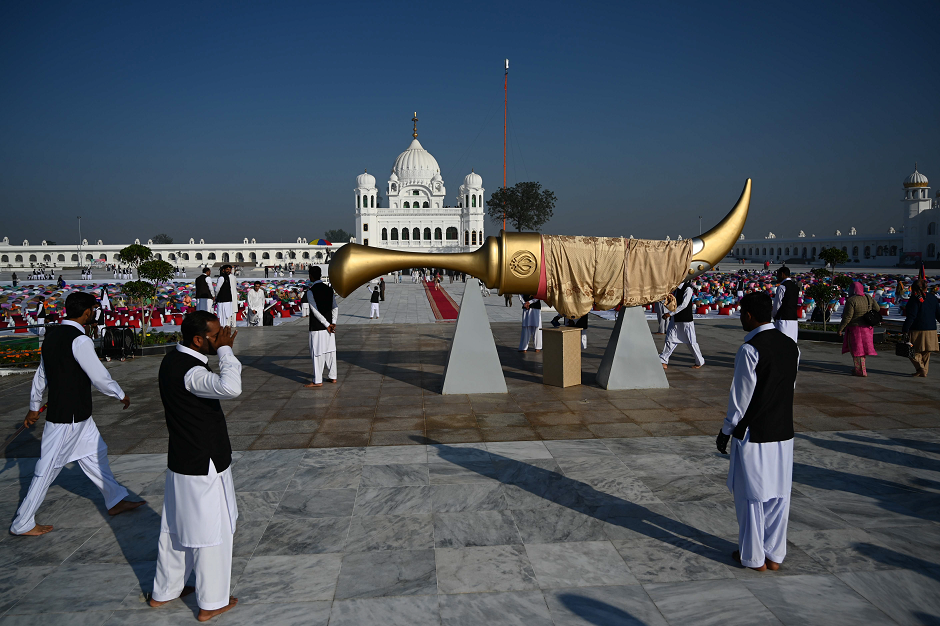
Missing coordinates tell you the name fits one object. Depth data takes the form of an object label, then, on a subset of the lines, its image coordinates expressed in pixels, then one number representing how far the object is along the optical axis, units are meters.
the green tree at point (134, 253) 20.52
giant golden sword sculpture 5.62
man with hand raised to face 2.54
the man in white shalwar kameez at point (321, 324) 6.66
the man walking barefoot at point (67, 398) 3.34
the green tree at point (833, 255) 22.42
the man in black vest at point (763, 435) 2.85
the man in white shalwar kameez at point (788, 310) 6.65
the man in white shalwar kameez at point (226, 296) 9.82
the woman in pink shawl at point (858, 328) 7.24
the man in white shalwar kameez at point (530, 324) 8.98
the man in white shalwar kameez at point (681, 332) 7.92
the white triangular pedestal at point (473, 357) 6.58
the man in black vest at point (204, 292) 9.56
